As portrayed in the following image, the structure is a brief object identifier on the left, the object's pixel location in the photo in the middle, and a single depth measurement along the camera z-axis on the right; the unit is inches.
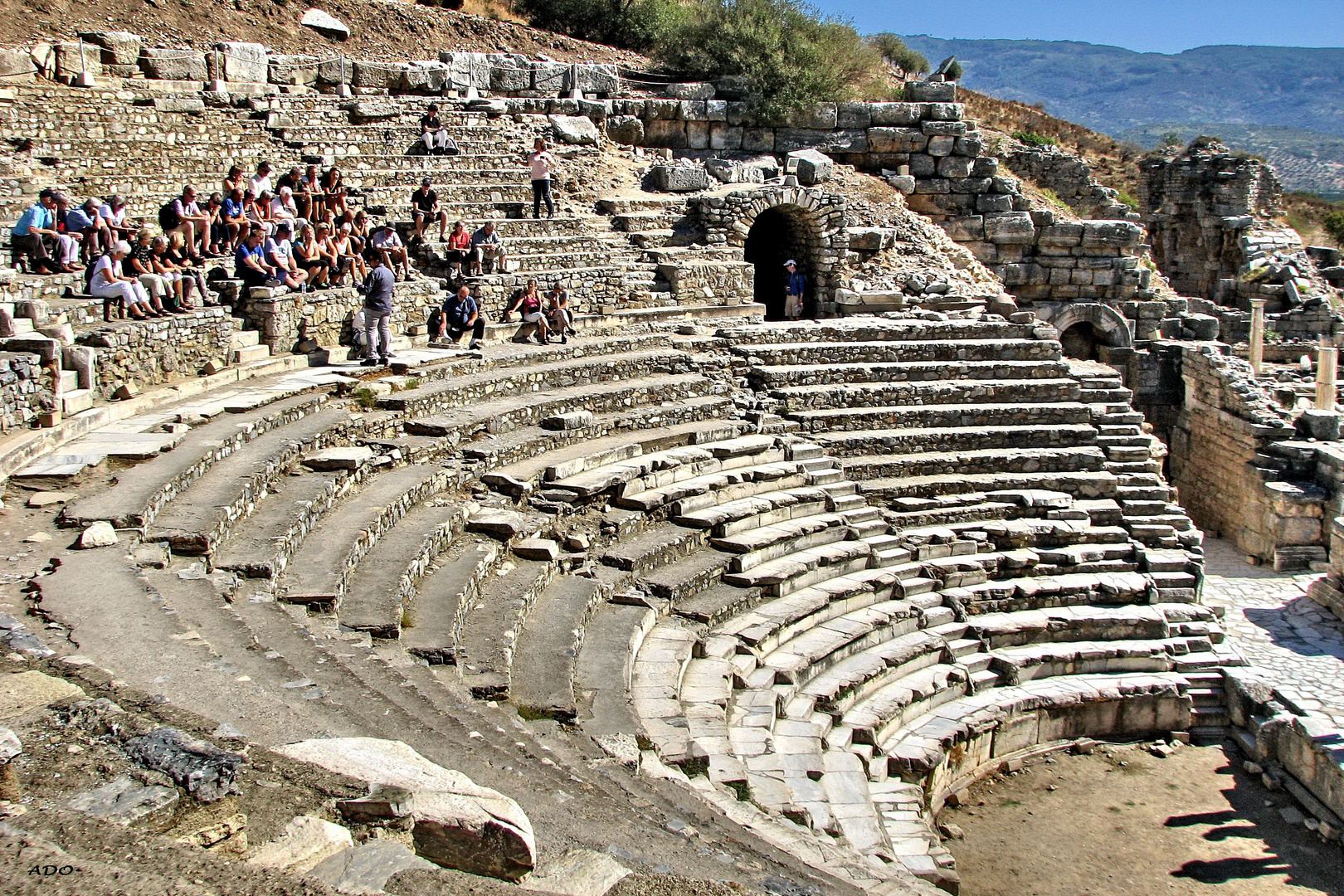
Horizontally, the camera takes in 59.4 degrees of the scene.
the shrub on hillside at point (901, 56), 1354.6
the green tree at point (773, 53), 832.3
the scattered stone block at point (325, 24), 883.4
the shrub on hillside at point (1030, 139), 1015.6
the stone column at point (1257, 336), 848.9
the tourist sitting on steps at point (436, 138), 708.0
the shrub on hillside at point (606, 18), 1011.9
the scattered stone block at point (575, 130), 770.8
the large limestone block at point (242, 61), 710.5
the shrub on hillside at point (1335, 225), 1545.3
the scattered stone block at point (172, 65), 691.4
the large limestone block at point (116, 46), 677.3
